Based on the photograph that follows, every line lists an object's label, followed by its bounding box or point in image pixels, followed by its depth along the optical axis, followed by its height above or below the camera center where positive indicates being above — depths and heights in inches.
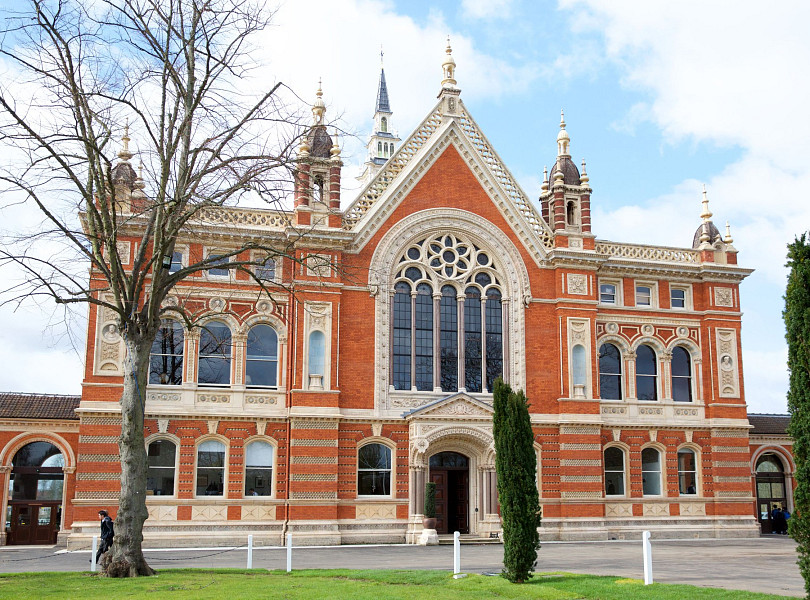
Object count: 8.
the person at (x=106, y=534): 992.2 -80.5
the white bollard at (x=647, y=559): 708.0 -74.2
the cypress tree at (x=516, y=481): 753.6 -15.2
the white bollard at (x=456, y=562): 804.9 -88.4
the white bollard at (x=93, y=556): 863.7 -92.1
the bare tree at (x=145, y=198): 822.5 +260.4
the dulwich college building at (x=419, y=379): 1293.1 +130.6
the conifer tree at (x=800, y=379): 560.1 +54.7
